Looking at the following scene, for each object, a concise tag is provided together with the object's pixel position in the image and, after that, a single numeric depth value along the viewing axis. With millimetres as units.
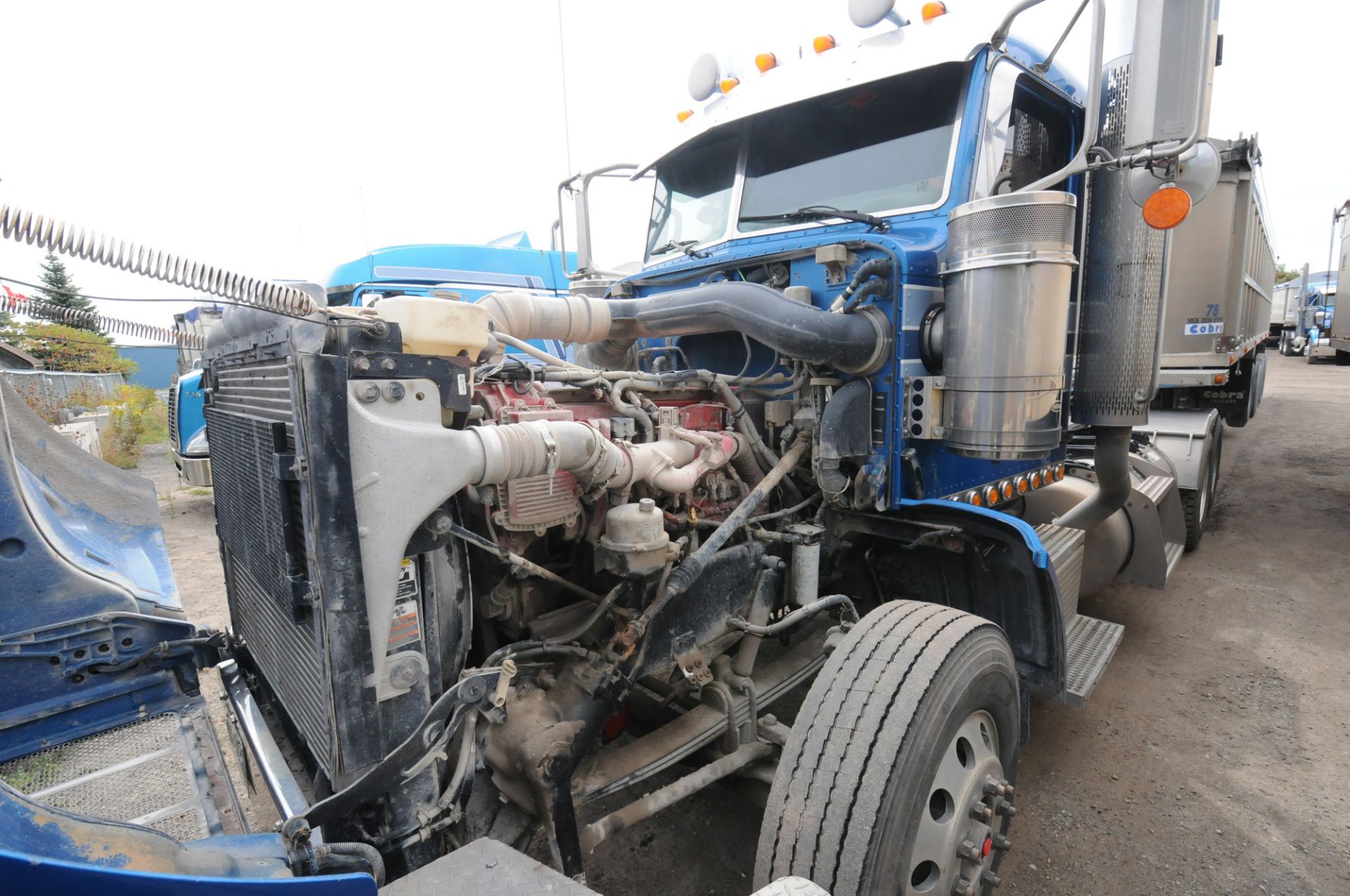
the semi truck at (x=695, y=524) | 1481
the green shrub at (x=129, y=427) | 11859
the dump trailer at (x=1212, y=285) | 5703
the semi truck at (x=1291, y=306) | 23125
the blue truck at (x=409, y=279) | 6332
